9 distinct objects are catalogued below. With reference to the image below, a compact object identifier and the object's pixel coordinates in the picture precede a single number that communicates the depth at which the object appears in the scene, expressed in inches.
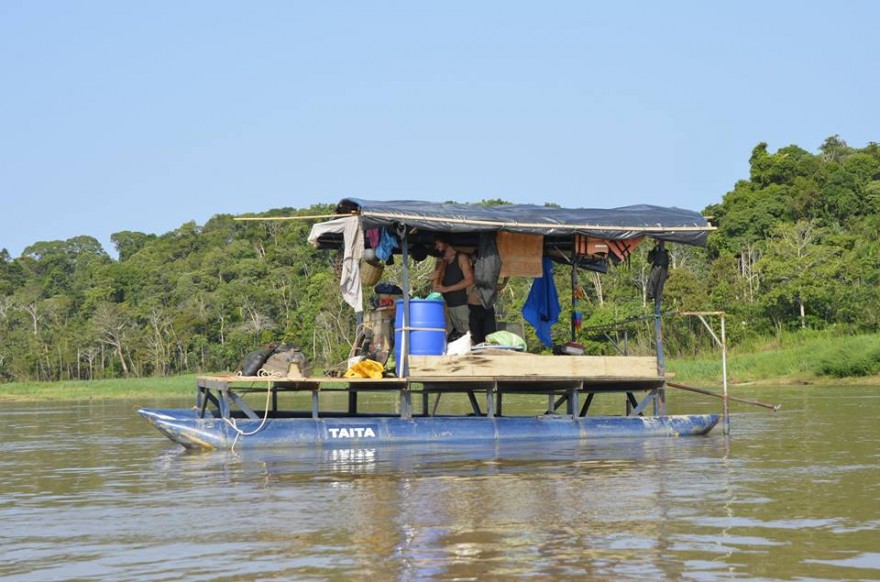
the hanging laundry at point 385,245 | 526.0
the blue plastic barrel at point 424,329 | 512.4
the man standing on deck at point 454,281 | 547.2
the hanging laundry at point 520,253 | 537.6
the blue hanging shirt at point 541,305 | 586.9
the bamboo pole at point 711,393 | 577.0
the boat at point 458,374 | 504.1
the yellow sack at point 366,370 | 505.0
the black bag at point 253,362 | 514.3
